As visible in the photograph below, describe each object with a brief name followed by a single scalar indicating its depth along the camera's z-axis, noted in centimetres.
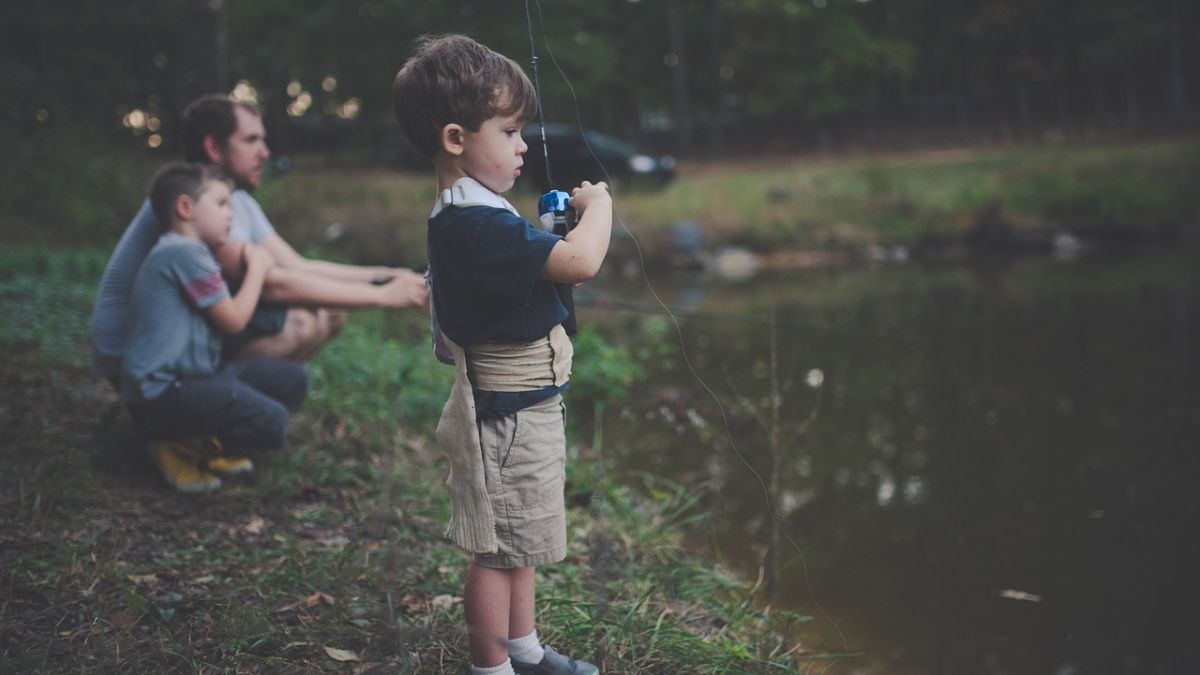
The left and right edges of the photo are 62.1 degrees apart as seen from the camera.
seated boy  294
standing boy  179
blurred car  1593
